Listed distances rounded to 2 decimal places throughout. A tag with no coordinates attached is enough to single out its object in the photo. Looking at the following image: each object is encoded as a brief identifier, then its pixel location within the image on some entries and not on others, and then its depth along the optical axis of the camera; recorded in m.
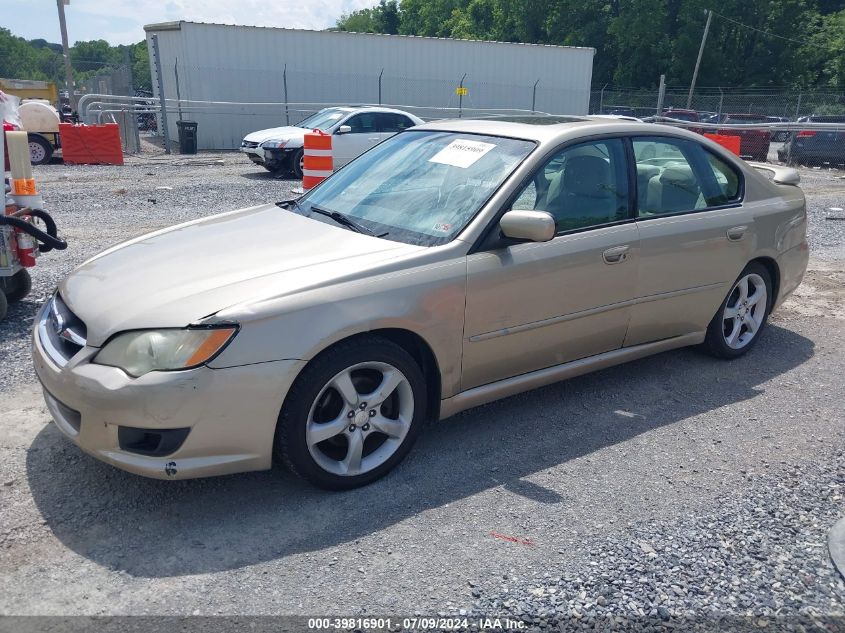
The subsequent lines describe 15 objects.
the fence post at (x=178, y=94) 21.14
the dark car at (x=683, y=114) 30.50
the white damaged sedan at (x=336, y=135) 14.65
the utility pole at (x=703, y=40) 43.08
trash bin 19.67
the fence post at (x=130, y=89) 19.30
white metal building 22.02
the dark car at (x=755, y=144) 21.55
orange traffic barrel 10.22
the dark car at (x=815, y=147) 19.67
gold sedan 2.86
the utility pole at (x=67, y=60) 21.31
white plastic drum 16.03
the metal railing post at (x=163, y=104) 18.81
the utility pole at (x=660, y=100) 26.29
